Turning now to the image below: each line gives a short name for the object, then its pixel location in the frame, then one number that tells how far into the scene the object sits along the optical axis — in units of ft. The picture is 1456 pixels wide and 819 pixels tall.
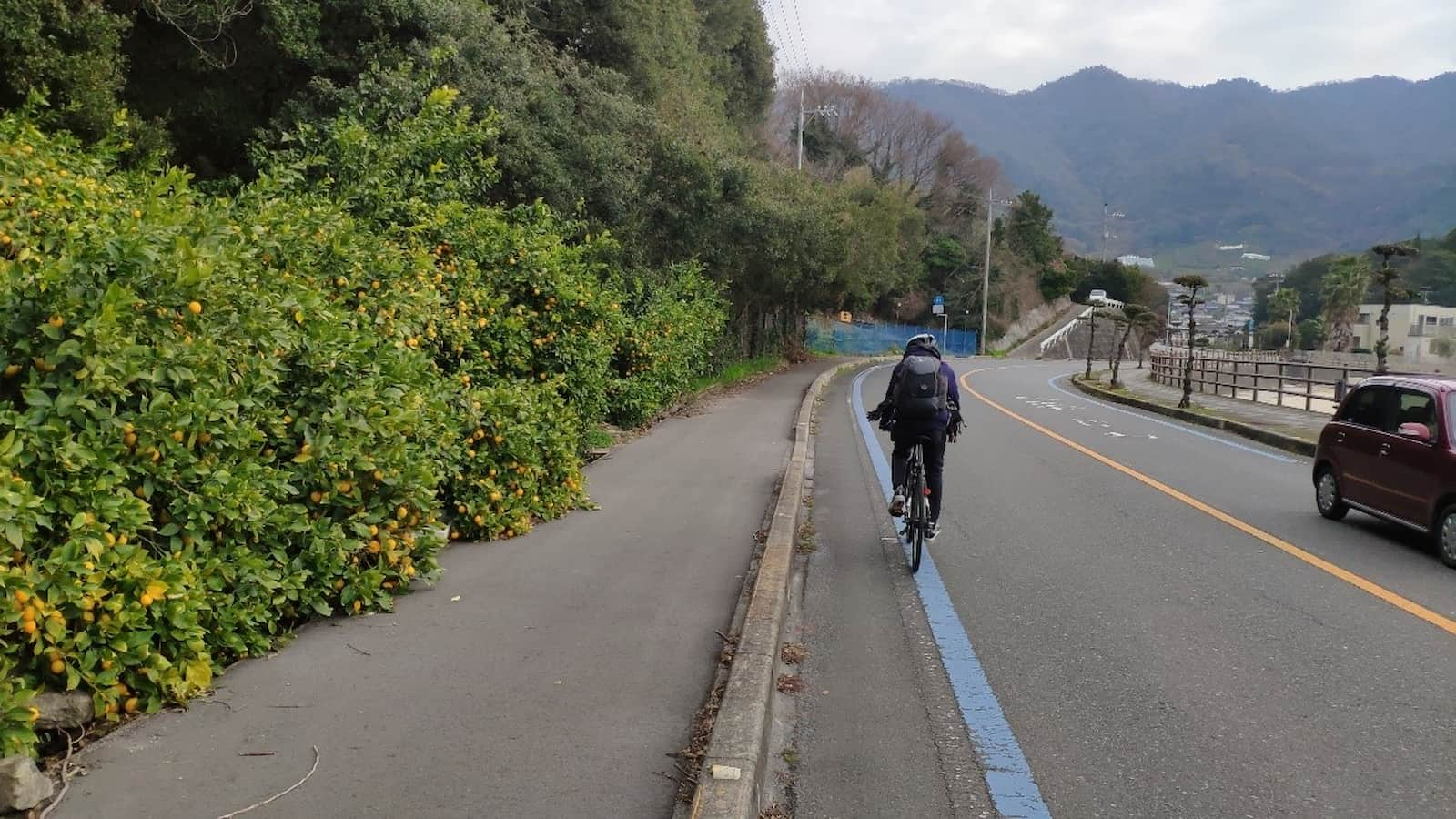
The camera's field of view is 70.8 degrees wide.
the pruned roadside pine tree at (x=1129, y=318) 112.73
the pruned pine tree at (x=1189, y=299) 75.88
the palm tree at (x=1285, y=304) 266.57
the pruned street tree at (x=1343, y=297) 233.35
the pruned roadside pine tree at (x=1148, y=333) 307.03
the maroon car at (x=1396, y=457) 26.03
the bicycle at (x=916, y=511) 24.13
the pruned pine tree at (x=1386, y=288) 57.31
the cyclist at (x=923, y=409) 24.98
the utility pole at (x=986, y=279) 206.90
